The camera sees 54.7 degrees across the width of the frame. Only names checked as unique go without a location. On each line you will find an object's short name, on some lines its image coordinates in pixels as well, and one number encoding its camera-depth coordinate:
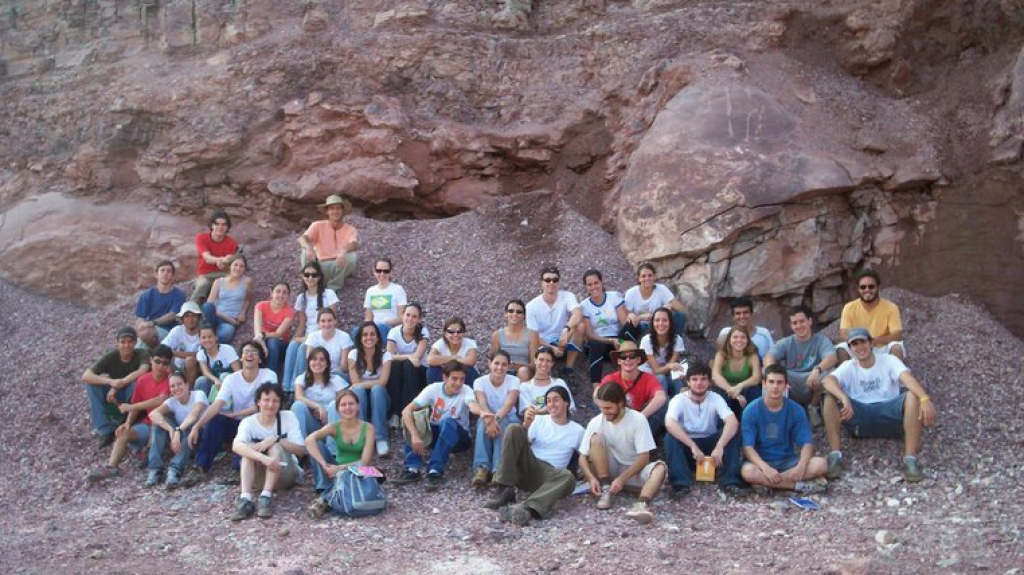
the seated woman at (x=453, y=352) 8.84
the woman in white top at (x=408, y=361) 8.91
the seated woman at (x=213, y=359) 8.98
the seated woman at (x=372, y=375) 8.58
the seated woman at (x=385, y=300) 9.98
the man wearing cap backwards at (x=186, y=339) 9.41
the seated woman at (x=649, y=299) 9.72
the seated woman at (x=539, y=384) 8.30
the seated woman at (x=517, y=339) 9.24
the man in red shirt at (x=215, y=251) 11.00
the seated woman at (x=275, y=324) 9.54
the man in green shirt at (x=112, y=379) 8.98
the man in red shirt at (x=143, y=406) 8.60
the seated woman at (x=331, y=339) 9.12
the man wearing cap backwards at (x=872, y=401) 7.81
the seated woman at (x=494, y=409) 7.95
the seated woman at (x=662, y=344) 8.88
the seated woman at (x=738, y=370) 8.35
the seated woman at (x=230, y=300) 10.53
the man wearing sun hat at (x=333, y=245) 11.25
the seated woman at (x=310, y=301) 9.93
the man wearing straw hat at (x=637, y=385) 8.20
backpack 7.32
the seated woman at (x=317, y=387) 8.37
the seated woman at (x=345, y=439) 7.75
